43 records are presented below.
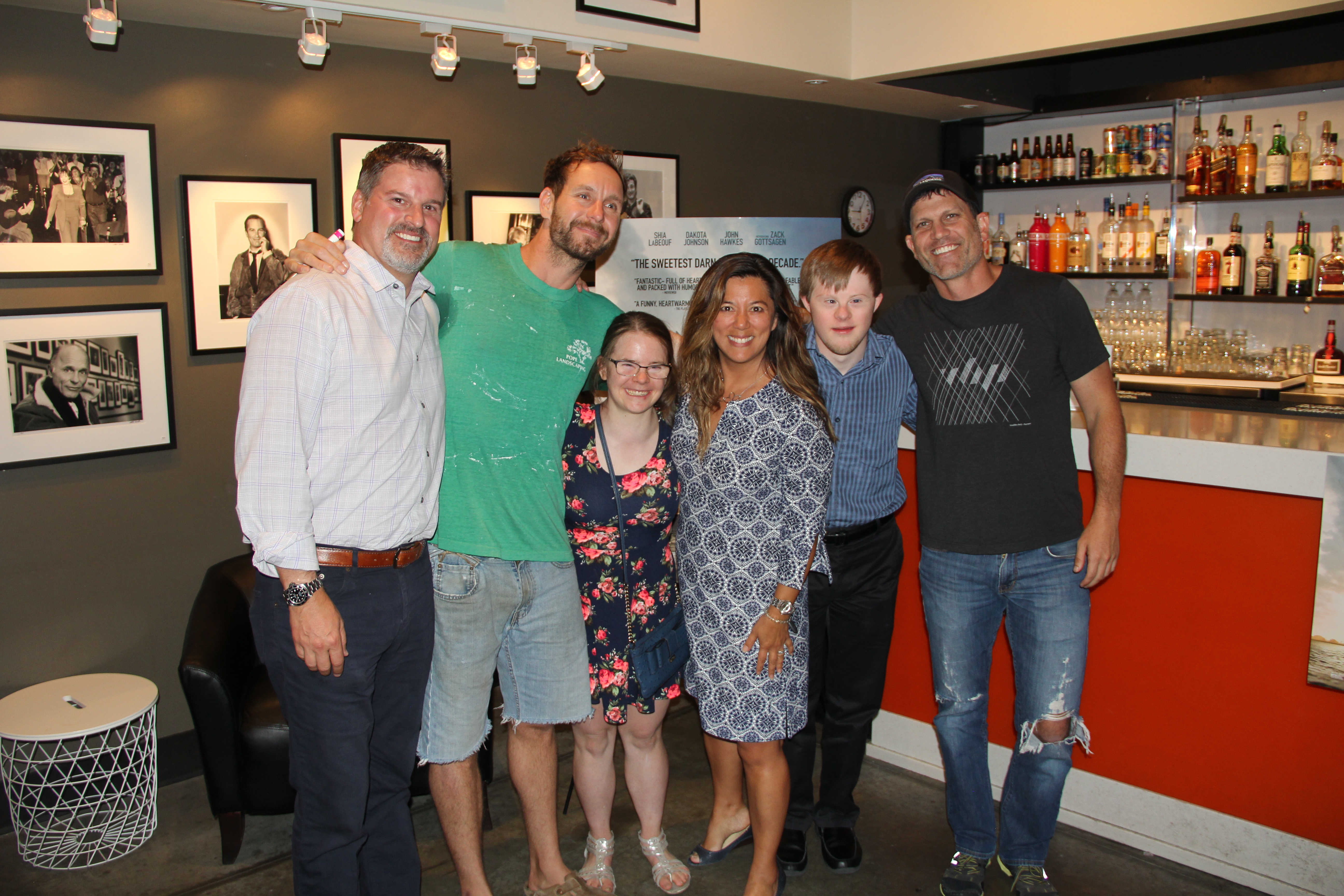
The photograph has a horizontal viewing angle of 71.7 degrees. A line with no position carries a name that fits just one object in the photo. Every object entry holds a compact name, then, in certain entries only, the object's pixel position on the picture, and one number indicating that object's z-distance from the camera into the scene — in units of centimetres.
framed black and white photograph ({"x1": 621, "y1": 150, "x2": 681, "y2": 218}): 465
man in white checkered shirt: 183
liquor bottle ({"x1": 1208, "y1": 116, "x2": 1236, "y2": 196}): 533
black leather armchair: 275
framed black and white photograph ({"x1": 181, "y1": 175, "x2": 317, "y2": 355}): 336
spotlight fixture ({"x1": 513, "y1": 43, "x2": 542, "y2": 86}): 362
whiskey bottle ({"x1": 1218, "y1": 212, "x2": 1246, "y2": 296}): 536
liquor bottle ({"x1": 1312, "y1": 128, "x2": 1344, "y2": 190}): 498
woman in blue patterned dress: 230
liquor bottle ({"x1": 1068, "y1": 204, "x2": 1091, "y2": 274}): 592
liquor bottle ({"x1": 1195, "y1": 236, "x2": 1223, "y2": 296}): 549
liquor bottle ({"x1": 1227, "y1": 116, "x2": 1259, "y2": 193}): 523
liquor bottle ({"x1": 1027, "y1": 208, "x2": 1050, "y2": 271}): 603
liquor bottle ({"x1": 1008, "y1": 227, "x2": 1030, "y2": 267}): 622
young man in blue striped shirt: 243
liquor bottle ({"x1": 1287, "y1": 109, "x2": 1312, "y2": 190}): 509
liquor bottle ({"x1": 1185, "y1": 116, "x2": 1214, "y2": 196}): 543
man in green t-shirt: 225
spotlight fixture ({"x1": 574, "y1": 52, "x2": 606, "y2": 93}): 369
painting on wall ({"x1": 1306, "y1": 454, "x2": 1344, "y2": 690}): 239
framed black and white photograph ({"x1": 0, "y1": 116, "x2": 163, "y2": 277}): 298
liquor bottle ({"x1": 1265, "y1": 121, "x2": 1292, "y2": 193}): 513
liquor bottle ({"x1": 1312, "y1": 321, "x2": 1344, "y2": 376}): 512
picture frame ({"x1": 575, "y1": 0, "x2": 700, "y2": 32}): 375
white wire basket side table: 277
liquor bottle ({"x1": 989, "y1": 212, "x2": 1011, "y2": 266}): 625
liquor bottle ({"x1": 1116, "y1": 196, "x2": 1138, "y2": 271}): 570
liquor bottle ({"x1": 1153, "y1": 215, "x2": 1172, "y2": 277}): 569
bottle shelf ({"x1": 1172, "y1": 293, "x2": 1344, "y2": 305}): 501
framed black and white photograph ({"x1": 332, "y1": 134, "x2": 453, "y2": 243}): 365
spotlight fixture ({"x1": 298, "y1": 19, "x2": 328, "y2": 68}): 308
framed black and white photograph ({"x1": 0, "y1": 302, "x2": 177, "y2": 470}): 303
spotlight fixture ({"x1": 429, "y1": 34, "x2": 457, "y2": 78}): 334
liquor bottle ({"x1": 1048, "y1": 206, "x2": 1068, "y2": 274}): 597
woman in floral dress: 234
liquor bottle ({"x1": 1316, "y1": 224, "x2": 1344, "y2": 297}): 502
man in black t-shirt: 237
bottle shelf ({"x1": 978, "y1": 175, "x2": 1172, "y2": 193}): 565
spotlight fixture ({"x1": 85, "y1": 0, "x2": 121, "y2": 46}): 268
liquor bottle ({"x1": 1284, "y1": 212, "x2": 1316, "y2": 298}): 515
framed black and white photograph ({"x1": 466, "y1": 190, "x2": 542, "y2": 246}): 412
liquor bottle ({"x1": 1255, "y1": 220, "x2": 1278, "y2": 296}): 529
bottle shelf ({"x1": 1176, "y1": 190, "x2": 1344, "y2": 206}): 499
